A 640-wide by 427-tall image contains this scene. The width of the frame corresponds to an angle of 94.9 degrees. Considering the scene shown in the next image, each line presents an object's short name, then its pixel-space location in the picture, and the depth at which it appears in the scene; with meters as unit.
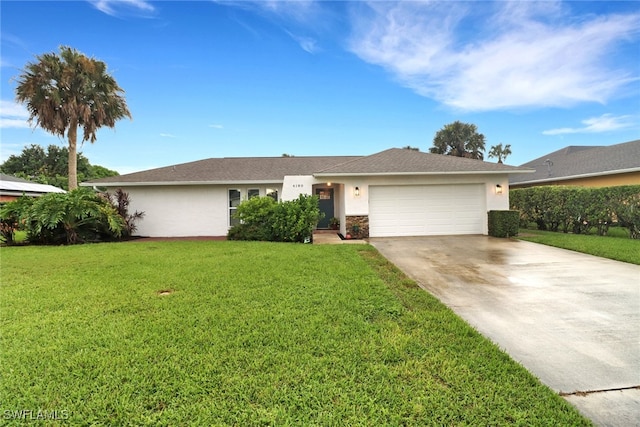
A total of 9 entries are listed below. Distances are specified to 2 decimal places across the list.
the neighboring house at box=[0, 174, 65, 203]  20.19
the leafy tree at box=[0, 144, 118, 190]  39.69
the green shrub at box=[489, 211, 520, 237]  11.11
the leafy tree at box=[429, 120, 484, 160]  26.28
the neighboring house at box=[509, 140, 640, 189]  13.82
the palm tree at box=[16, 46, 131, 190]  14.90
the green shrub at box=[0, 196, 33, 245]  10.57
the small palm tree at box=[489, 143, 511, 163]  29.54
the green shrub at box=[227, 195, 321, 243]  10.70
